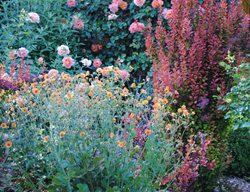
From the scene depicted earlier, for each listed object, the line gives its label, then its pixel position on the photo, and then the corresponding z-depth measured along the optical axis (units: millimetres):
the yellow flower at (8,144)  2764
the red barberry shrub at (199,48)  3984
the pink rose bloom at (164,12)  6156
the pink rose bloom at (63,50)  5823
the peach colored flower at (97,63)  6047
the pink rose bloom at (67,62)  5672
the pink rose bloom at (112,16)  6564
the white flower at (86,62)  5908
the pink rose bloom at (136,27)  6246
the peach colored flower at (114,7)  6520
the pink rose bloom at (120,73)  3420
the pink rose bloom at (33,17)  6008
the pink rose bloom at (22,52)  5582
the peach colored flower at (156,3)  6148
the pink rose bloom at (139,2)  6352
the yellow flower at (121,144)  2711
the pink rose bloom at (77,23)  6539
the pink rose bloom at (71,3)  6730
